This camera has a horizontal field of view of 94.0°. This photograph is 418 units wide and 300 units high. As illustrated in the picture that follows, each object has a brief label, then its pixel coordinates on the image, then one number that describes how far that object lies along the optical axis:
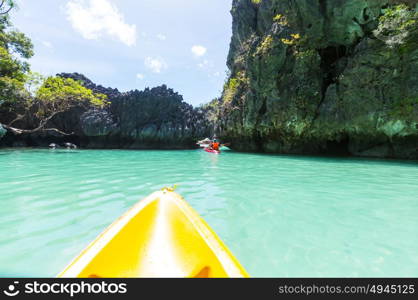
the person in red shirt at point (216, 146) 18.77
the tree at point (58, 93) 21.53
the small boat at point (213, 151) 18.40
